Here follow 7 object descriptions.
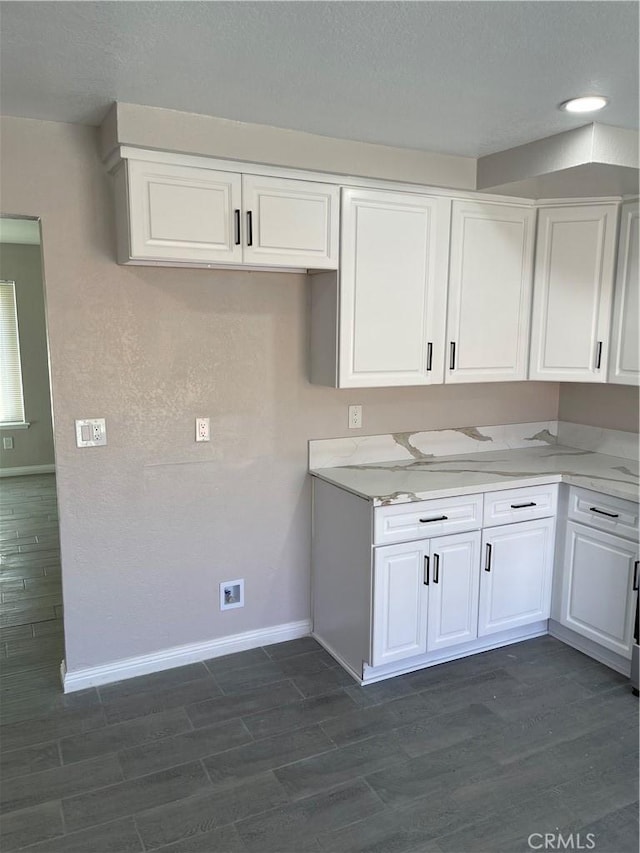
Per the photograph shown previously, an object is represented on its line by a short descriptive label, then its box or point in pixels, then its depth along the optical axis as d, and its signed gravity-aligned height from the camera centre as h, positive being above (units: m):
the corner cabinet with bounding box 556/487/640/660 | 2.93 -1.16
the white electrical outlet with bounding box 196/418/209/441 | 2.98 -0.48
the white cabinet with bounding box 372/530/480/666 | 2.86 -1.24
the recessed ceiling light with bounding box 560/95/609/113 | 2.26 +0.79
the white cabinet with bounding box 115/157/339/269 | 2.49 +0.44
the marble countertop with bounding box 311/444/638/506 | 2.92 -0.74
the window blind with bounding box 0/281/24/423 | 6.73 -0.40
